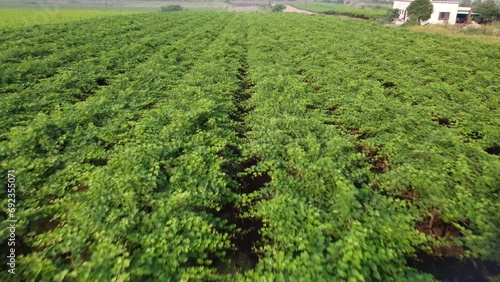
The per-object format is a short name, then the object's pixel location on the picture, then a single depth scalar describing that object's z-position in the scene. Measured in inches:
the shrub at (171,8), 4001.5
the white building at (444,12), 2475.4
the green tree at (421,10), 2391.7
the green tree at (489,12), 2212.1
